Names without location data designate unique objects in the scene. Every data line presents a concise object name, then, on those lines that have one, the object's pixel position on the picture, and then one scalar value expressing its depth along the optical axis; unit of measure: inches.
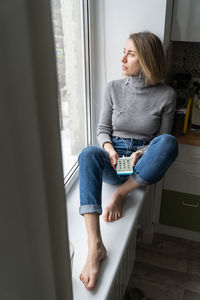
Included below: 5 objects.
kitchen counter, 62.6
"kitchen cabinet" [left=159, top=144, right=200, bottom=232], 64.8
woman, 48.3
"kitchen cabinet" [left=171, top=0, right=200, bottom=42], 60.3
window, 51.2
